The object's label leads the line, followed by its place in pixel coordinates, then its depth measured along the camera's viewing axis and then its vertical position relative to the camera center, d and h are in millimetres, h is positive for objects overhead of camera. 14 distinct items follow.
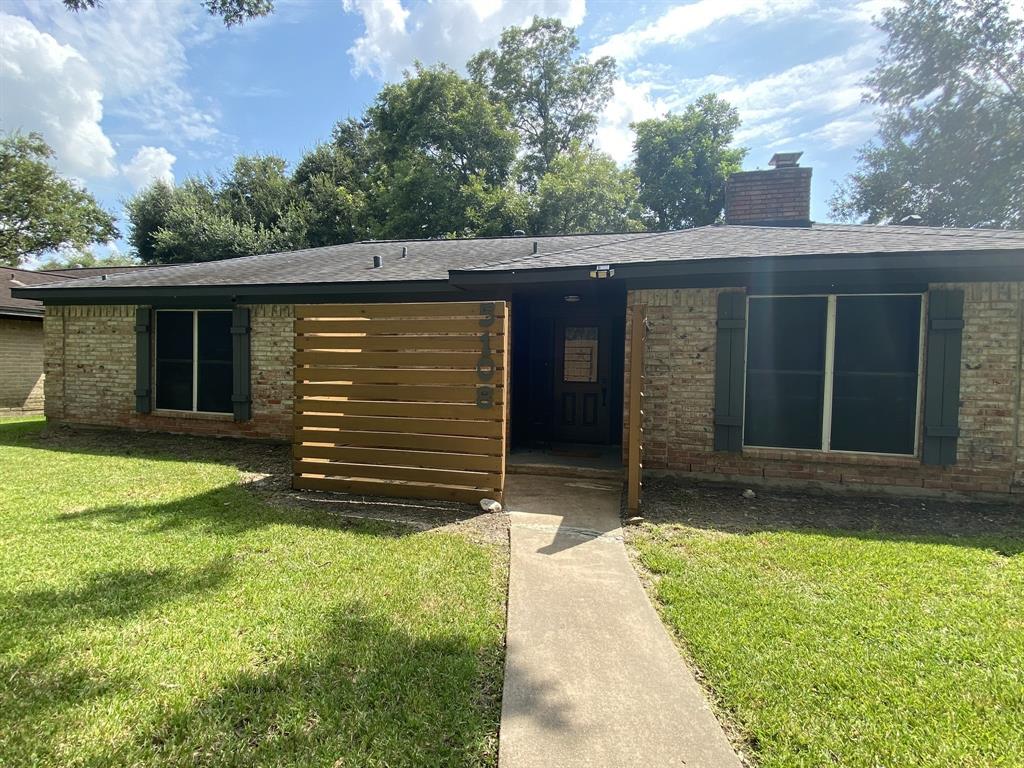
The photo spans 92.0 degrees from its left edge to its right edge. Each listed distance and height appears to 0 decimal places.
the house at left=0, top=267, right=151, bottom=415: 11500 -63
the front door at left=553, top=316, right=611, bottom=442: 7570 -159
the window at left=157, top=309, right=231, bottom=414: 7898 -51
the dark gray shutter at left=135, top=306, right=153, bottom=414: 8031 +44
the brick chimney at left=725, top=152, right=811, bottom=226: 8492 +3147
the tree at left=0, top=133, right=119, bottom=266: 23734 +7411
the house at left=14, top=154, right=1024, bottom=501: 4891 +135
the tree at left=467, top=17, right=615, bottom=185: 26156 +15093
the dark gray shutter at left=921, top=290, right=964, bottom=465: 5117 +60
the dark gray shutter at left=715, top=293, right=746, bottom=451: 5629 +29
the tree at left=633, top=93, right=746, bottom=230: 24516 +10581
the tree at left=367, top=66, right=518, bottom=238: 21203 +10089
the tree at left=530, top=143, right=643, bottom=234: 20672 +7232
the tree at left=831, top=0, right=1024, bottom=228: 18703 +10715
